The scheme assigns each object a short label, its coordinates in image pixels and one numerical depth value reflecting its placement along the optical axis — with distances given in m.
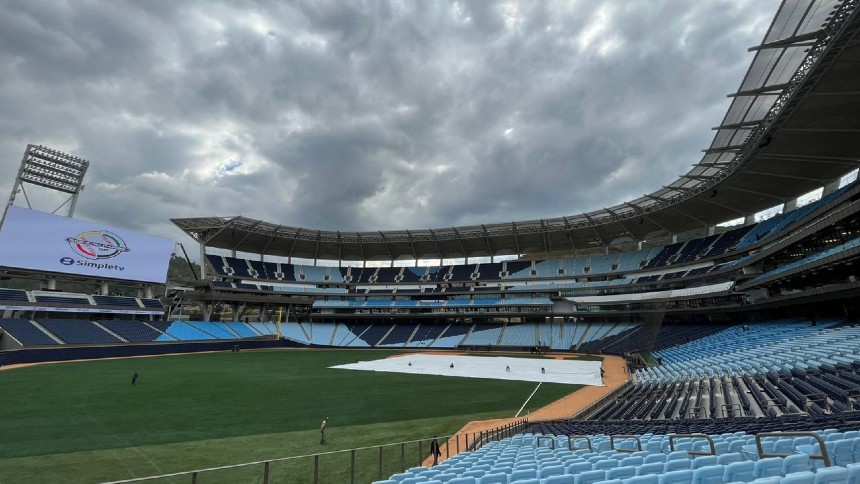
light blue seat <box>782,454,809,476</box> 4.86
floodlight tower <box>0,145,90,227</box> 46.54
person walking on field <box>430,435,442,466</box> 11.60
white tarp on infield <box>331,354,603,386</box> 32.66
